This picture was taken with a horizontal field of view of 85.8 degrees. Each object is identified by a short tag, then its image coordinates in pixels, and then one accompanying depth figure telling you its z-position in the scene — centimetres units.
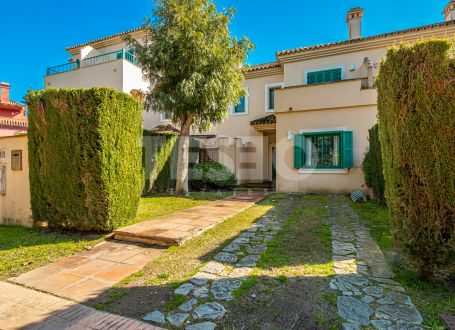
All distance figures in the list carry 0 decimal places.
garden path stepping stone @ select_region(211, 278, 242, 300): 300
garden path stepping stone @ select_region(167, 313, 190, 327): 253
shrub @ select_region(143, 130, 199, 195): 1241
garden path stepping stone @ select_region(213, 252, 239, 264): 407
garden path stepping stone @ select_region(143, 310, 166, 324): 258
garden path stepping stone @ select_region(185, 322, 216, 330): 244
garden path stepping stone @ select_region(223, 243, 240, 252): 458
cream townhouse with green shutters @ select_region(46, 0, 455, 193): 1172
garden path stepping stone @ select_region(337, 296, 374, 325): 253
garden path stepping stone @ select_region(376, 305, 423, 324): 251
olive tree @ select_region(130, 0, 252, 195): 1045
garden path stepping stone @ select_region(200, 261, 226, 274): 369
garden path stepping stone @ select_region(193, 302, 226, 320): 262
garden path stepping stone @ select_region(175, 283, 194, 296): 311
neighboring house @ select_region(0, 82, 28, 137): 2482
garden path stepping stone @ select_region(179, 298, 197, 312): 276
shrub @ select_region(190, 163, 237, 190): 1469
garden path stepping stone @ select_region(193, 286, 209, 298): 303
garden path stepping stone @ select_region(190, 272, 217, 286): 335
